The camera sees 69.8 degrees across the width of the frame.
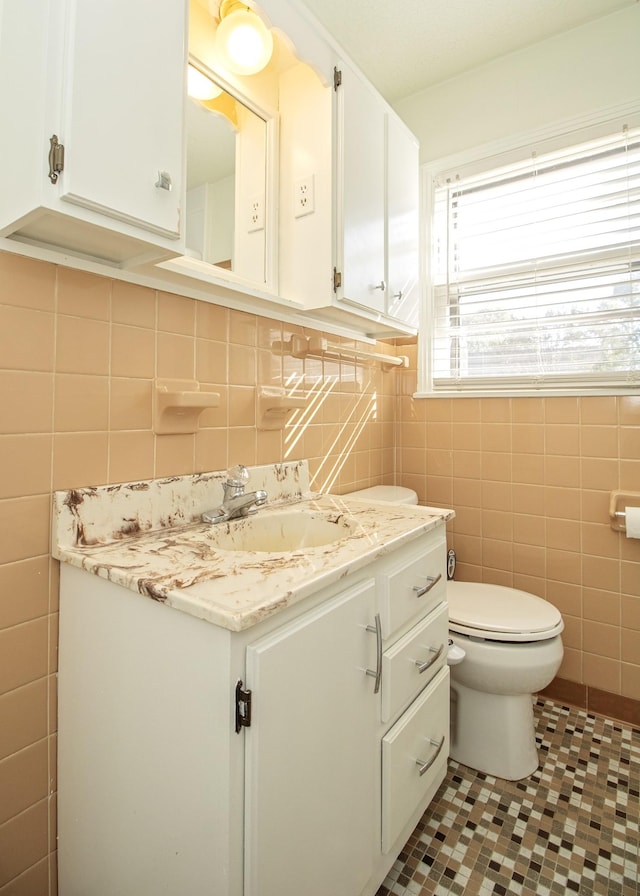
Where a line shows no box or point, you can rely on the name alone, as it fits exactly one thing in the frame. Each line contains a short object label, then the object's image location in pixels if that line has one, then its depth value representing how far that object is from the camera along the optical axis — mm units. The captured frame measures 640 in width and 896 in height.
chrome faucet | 1184
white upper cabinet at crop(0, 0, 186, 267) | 736
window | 1692
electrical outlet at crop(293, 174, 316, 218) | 1419
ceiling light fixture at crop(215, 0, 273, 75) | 1205
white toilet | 1368
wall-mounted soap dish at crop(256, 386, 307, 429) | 1404
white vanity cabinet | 659
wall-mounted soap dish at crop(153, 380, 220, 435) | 1089
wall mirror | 1226
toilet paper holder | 1628
